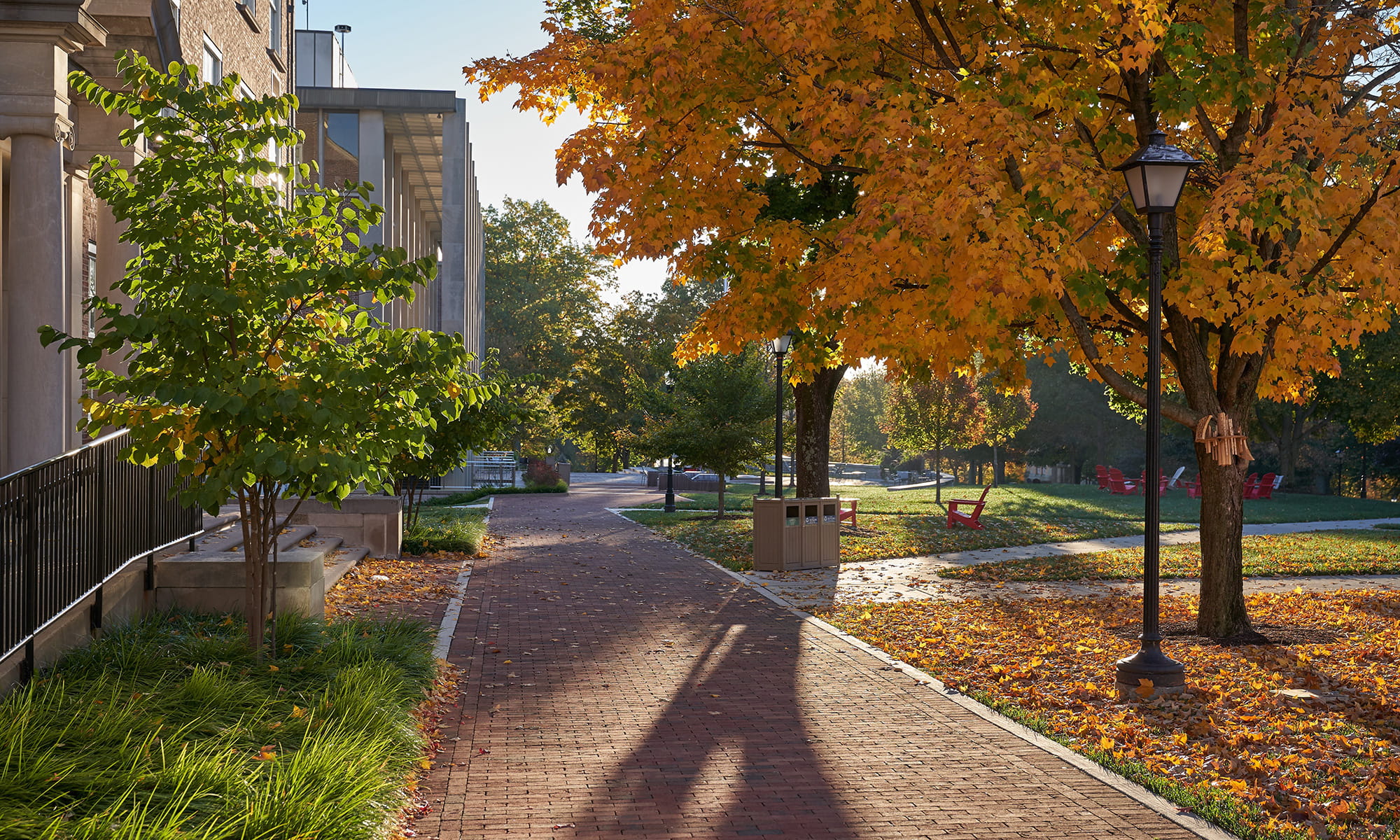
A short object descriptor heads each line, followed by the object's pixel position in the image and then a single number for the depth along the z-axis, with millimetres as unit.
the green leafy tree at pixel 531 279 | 76500
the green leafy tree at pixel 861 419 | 87875
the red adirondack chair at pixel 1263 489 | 37031
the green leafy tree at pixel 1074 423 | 59906
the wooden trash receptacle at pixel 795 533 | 16984
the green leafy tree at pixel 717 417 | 26375
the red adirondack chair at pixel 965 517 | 23484
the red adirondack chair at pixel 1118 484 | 40000
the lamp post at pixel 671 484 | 29781
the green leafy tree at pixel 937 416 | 37125
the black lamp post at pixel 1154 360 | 8727
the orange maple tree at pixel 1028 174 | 9383
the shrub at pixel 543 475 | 44094
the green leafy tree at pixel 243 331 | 6992
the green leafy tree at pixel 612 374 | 55156
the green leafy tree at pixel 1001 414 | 41875
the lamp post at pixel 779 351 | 18516
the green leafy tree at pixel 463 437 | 17922
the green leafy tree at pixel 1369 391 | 23609
